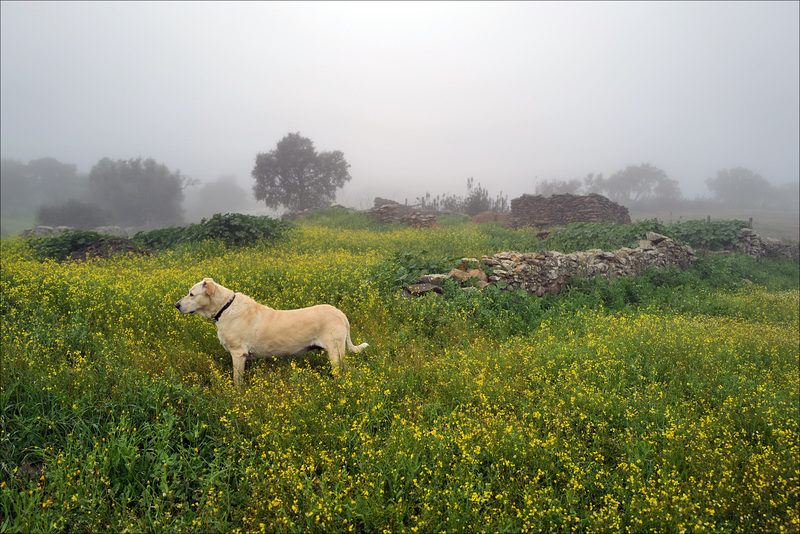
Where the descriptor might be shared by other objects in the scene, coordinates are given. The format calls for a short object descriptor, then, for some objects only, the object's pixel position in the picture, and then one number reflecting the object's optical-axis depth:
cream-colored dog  4.18
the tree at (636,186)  69.00
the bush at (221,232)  12.72
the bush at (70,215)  36.50
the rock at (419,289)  7.03
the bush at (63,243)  11.80
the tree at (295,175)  39.12
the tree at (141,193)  42.12
